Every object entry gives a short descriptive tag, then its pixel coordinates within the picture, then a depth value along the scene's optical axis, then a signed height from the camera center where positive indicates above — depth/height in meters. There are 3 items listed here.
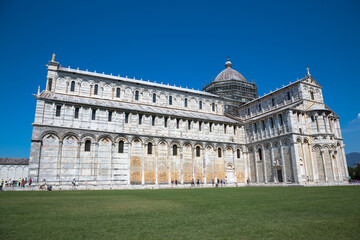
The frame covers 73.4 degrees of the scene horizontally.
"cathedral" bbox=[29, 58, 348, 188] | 29.33 +5.10
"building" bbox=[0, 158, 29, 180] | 61.69 +2.19
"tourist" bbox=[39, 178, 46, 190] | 26.32 -0.87
